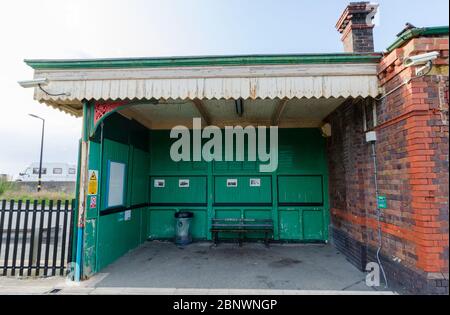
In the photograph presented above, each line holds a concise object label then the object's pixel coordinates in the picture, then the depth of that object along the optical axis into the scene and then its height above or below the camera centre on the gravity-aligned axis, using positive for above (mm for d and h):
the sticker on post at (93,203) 4488 -375
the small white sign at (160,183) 7258 -38
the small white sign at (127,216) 5840 -786
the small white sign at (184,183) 7230 -37
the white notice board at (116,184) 5188 -52
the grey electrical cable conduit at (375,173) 4145 +149
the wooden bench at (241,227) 6543 -1164
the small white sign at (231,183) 7137 -35
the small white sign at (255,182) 7078 -6
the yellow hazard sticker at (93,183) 4488 -25
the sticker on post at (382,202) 3984 -322
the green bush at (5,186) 15914 -299
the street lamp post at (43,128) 16575 +3579
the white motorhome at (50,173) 31842 +1111
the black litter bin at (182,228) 6703 -1218
